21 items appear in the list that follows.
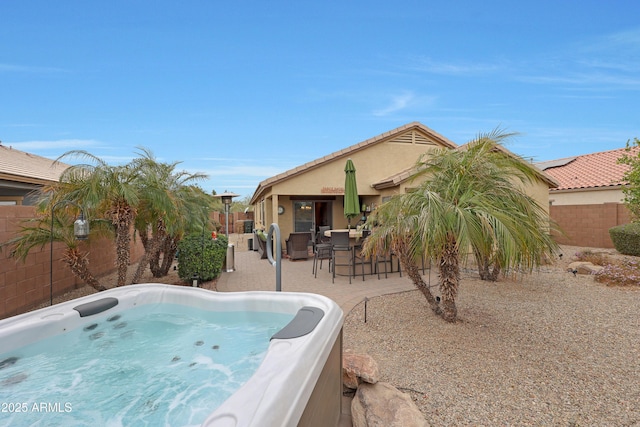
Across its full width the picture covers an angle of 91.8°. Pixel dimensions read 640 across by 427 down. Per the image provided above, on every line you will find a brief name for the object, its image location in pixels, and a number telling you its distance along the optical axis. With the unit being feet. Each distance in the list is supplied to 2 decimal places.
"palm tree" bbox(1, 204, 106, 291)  18.35
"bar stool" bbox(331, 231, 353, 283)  26.81
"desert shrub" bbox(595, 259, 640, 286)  25.93
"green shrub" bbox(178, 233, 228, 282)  26.03
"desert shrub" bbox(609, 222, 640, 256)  38.63
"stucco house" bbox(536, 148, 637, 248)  46.85
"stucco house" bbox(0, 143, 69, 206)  31.64
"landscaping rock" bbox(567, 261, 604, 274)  29.53
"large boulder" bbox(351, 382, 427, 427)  8.70
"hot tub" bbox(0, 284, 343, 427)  6.60
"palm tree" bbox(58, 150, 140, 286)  19.21
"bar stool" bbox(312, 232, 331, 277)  30.60
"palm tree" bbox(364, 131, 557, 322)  13.23
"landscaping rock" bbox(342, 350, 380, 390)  10.55
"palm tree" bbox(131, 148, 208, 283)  21.21
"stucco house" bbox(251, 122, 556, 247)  40.57
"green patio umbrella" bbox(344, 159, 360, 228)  37.40
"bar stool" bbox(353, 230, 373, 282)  27.73
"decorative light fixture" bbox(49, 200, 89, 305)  15.84
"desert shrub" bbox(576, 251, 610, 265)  33.86
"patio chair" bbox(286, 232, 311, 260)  38.40
